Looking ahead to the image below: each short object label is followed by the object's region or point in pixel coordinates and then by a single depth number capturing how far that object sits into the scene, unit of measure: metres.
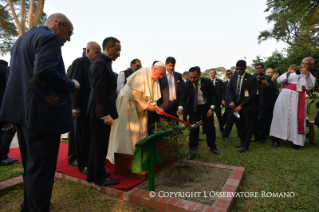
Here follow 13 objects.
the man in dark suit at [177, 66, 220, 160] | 4.41
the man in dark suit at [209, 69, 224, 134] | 6.49
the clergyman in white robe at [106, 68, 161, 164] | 3.32
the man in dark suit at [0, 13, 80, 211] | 1.77
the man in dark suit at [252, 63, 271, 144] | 5.59
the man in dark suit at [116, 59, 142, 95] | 4.92
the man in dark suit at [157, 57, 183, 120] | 5.08
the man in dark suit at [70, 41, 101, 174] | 3.25
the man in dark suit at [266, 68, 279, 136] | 5.64
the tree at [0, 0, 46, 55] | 13.23
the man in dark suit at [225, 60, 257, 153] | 4.76
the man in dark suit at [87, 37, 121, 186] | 2.58
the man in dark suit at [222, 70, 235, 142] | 5.57
